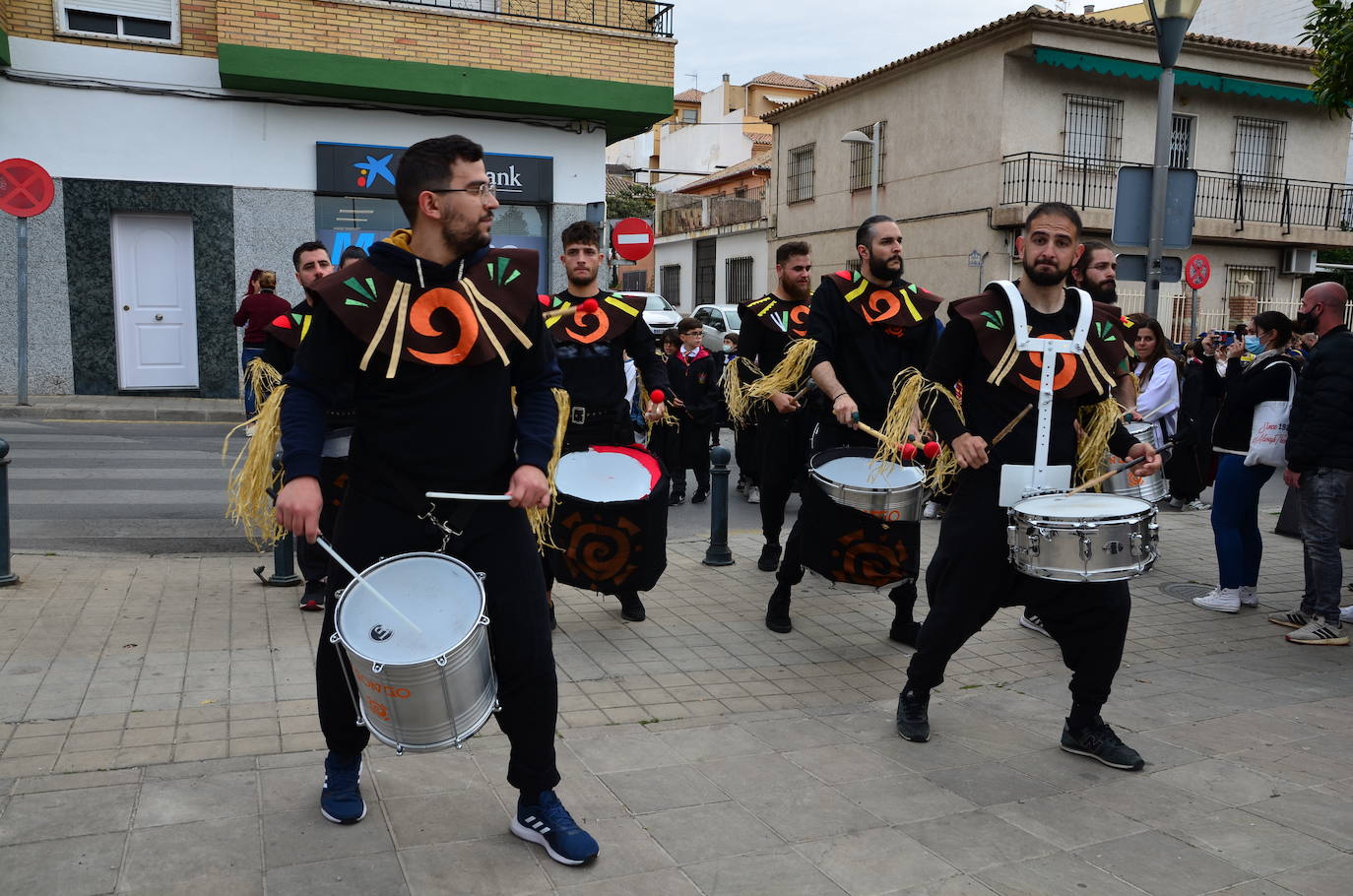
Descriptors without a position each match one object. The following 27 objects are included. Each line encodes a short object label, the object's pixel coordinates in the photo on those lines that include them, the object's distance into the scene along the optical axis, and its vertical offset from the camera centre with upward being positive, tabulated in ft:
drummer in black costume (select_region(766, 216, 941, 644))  18.90 -0.06
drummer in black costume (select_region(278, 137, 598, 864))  10.61 -0.93
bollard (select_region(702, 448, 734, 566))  25.21 -4.38
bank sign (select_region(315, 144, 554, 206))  56.95 +7.49
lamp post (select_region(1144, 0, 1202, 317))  27.37 +6.31
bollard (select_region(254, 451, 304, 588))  21.42 -4.84
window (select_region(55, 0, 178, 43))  53.01 +13.84
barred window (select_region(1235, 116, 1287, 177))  92.02 +15.79
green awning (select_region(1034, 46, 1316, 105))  79.82 +19.41
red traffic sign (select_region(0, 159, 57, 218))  44.73 +4.76
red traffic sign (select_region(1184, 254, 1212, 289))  61.16 +3.53
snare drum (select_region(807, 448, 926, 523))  16.85 -2.42
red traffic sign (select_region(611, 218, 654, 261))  55.11 +4.17
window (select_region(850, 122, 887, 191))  99.35 +14.56
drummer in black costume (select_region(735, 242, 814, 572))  21.63 -0.59
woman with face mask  21.71 -2.61
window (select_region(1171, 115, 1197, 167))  89.51 +15.65
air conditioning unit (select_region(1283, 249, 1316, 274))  92.84 +6.52
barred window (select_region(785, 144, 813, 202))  109.60 +14.85
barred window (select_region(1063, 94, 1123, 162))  84.74 +15.60
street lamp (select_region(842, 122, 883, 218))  84.79 +14.25
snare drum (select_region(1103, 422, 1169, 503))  19.91 -2.68
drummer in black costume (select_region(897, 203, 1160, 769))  13.55 -1.37
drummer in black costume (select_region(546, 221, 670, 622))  19.35 -0.44
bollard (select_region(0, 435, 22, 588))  19.92 -3.82
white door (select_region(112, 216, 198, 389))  54.95 +0.47
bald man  19.58 -1.89
